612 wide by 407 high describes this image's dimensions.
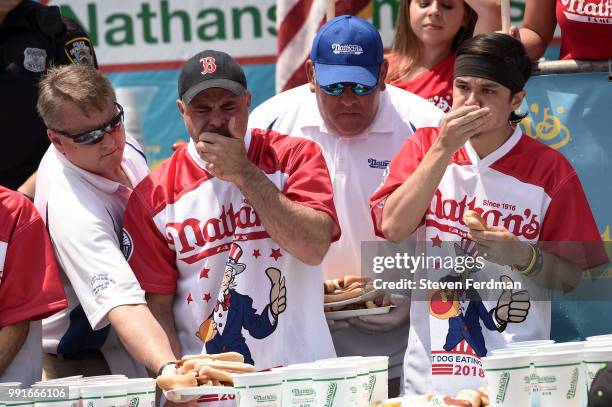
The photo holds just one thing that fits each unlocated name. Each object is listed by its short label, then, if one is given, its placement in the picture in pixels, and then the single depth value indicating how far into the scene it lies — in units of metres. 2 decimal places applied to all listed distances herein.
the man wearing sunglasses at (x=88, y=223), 7.93
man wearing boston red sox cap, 7.81
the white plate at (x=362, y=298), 8.36
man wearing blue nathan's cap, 8.98
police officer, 9.96
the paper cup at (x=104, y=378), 6.57
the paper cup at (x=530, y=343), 6.54
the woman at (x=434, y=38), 10.04
